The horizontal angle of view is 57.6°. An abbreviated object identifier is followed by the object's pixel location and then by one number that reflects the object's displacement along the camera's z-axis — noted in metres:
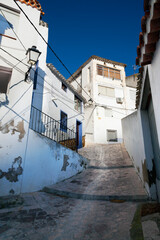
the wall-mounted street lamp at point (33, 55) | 4.78
